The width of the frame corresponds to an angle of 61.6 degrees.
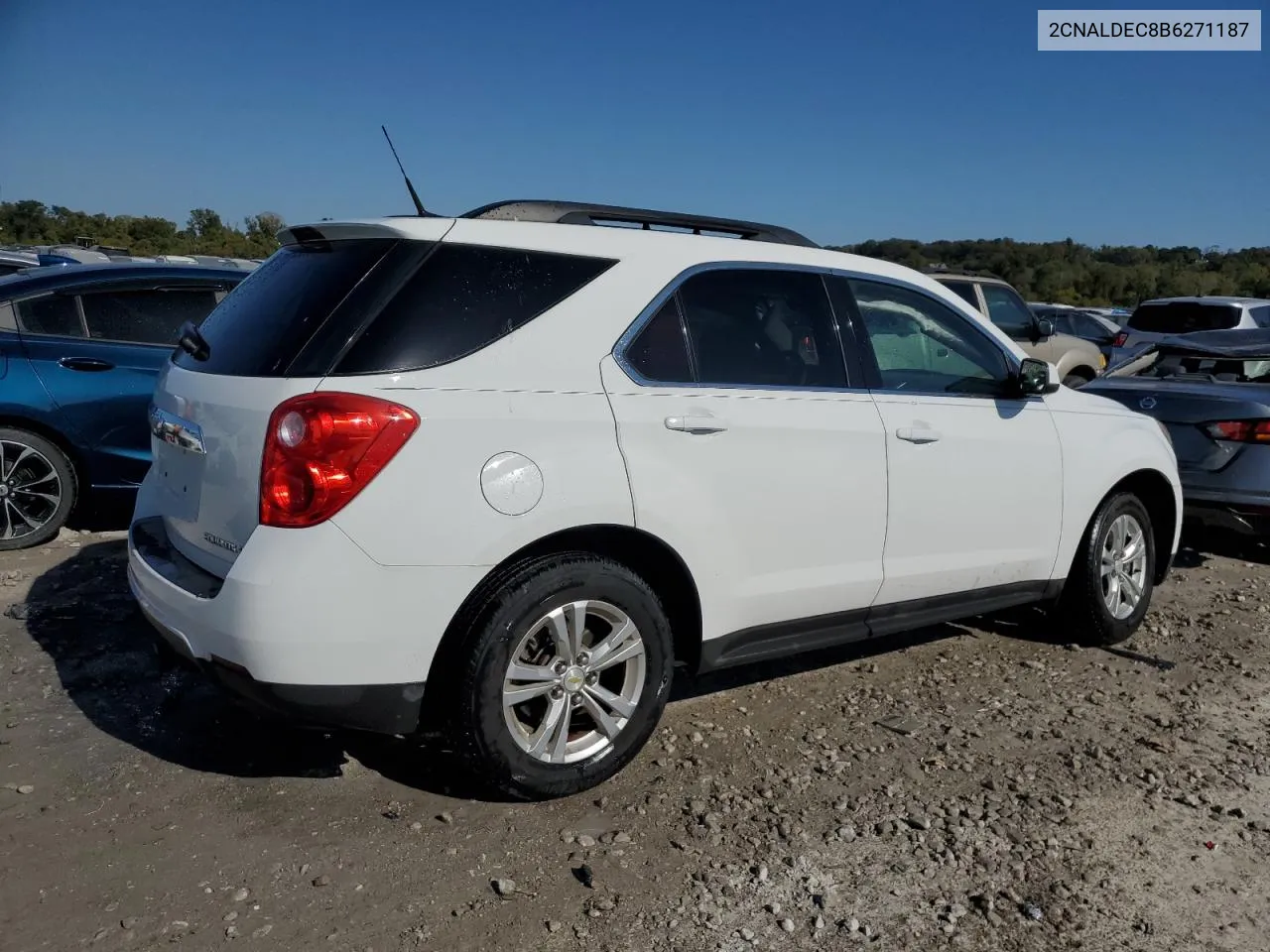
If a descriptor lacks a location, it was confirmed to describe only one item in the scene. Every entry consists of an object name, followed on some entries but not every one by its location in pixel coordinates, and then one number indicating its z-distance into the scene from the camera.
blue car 5.98
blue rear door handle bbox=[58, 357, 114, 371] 6.09
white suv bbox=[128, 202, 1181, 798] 2.93
